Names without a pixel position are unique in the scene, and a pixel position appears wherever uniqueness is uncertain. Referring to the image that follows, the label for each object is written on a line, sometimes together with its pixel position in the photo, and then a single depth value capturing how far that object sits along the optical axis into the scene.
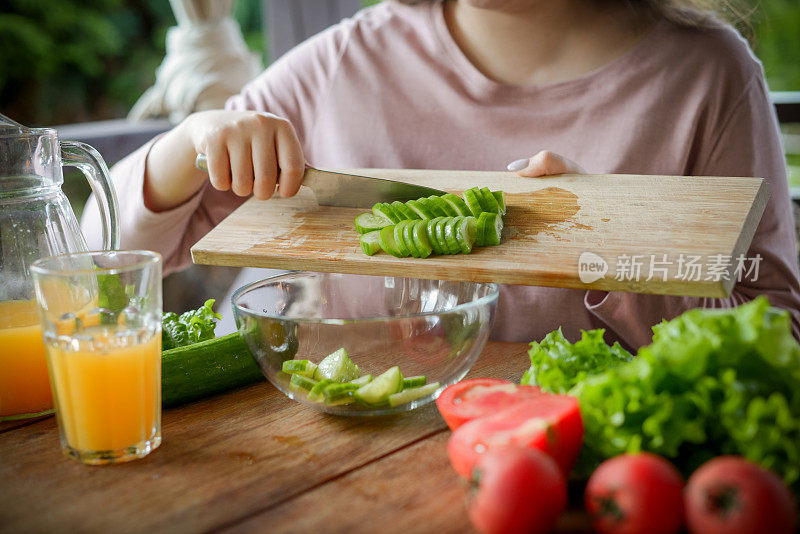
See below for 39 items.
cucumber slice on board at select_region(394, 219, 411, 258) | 1.34
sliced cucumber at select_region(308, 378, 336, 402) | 1.15
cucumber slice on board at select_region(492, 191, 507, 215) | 1.43
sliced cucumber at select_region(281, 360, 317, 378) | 1.21
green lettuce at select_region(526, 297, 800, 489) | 0.82
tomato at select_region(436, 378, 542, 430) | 1.05
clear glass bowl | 1.16
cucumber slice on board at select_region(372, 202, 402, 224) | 1.42
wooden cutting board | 1.20
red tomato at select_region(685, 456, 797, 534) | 0.73
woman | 1.85
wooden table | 0.92
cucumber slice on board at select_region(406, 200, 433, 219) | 1.42
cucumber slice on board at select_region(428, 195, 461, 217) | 1.43
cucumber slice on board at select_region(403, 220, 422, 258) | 1.33
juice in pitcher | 1.19
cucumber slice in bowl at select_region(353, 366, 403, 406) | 1.16
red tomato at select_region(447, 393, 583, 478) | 0.92
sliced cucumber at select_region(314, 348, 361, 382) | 1.20
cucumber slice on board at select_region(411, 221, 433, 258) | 1.32
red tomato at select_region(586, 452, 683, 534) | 0.77
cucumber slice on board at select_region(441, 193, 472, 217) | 1.41
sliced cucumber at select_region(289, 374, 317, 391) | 1.19
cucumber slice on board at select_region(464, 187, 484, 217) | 1.41
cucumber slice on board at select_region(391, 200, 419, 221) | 1.42
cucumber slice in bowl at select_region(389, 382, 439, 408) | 1.17
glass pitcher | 1.19
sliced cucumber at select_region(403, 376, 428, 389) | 1.20
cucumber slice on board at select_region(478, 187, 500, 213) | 1.42
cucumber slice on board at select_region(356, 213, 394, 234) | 1.44
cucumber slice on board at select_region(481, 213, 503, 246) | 1.33
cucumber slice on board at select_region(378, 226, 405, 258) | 1.35
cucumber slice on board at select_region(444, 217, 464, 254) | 1.32
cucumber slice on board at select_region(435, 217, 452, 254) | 1.33
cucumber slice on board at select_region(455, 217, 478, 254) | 1.31
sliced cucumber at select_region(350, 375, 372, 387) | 1.19
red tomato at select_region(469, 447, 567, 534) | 0.79
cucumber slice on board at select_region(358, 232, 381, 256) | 1.36
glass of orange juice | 1.02
